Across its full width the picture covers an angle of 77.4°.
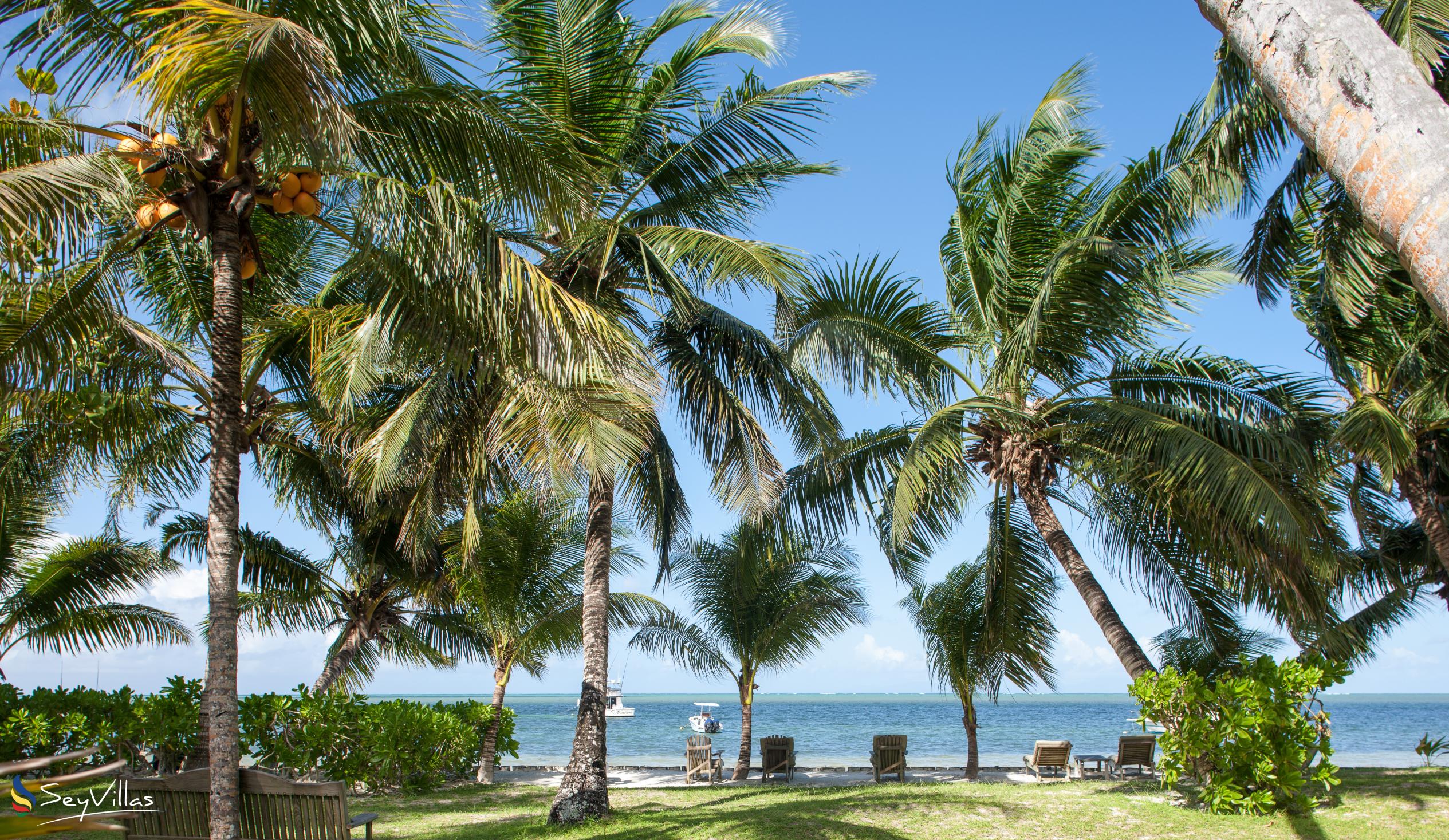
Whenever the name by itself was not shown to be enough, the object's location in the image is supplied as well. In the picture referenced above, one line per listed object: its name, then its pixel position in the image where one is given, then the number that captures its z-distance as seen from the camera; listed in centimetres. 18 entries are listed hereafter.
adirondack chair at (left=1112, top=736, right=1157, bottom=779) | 1525
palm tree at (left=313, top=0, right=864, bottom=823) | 891
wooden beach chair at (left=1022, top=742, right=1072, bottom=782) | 1577
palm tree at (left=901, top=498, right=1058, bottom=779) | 1123
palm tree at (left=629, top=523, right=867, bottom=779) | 1770
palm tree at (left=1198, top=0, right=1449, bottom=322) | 201
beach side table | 1589
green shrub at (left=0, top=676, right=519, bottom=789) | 1094
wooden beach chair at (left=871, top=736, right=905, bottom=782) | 1622
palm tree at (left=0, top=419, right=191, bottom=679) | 1308
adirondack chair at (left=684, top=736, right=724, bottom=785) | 1655
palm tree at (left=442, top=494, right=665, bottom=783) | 1423
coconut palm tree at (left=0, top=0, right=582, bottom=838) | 477
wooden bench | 654
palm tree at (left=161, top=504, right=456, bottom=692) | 1391
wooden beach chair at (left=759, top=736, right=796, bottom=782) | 1645
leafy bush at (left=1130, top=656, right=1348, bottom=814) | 835
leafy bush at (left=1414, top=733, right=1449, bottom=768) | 1259
